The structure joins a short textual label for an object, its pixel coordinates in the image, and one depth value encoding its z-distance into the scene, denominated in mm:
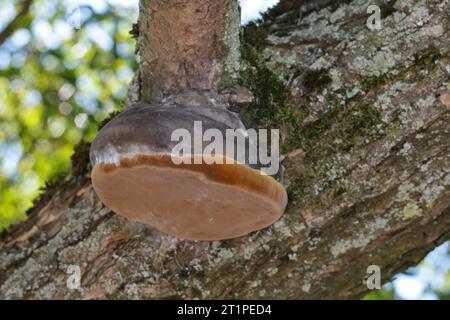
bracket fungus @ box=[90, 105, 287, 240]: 945
